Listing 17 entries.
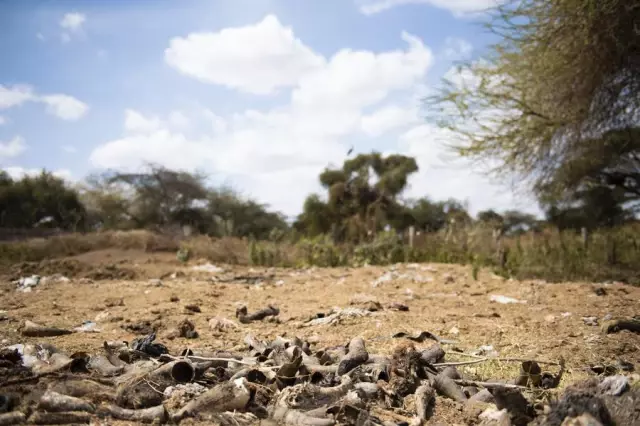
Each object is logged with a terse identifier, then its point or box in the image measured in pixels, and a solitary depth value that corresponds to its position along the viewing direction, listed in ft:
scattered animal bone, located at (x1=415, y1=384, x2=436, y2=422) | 8.92
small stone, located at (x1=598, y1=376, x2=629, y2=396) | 8.20
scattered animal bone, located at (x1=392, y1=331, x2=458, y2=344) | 14.33
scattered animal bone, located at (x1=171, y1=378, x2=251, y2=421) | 8.46
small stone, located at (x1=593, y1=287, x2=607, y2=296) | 21.79
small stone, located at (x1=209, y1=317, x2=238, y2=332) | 16.15
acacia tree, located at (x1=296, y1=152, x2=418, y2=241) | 78.48
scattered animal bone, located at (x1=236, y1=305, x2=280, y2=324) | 17.28
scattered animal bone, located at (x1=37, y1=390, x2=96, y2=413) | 7.98
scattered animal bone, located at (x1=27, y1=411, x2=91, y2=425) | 7.59
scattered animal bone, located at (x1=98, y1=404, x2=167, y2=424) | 8.11
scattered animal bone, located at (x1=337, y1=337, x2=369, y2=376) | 10.60
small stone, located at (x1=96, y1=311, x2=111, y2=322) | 17.40
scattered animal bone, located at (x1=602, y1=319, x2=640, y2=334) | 15.06
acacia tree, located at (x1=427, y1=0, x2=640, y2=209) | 25.09
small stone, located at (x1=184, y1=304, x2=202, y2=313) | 19.06
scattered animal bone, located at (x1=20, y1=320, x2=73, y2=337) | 14.26
